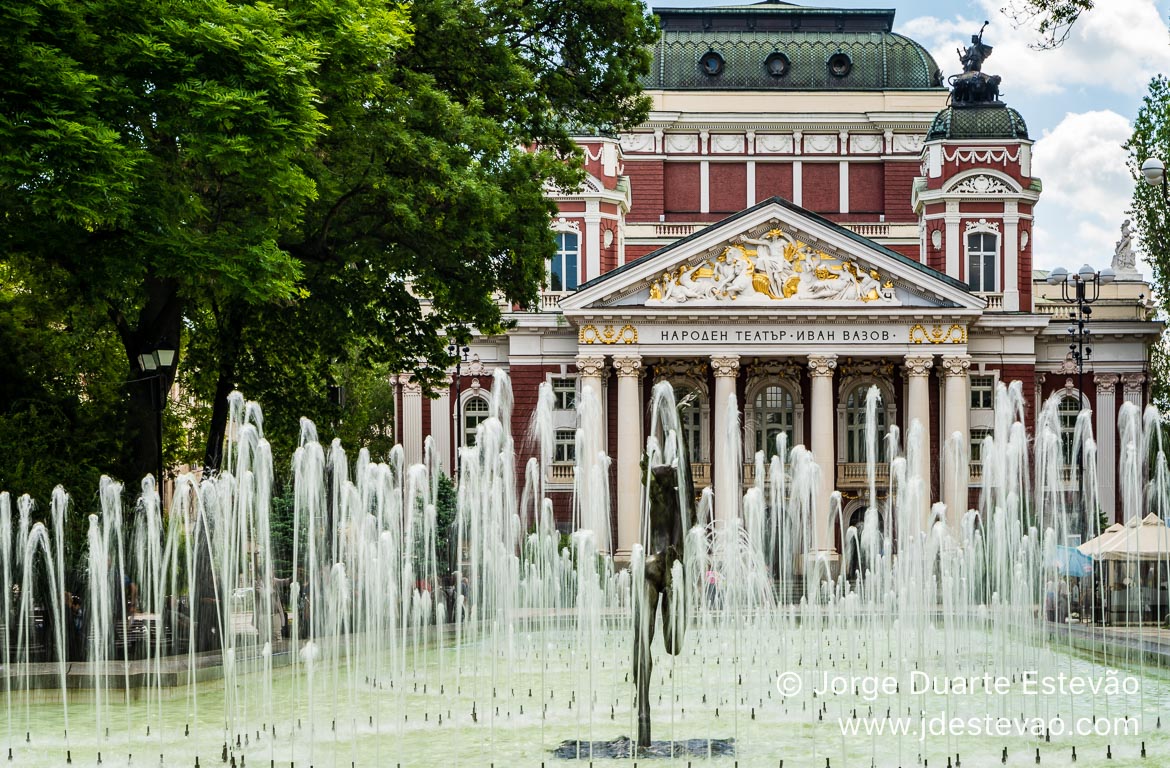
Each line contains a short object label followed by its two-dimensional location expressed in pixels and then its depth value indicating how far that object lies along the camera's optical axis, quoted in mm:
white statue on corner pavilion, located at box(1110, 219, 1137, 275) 63656
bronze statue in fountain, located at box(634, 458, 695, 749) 16547
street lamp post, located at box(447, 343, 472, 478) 58562
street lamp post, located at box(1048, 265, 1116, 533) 44375
